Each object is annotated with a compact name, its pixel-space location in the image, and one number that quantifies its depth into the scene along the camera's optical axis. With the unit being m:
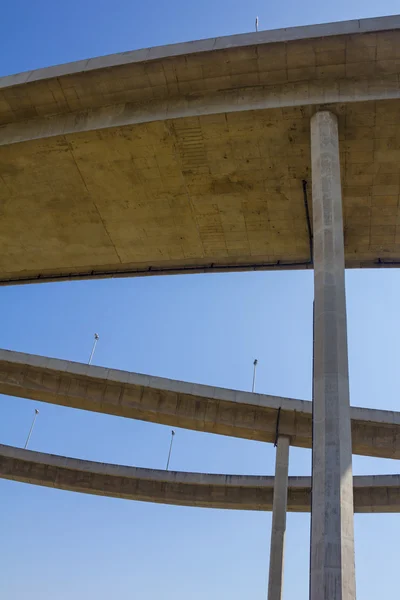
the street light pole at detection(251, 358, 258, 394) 33.36
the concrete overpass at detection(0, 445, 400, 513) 27.91
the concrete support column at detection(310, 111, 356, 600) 9.67
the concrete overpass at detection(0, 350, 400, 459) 23.84
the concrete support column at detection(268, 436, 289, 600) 21.03
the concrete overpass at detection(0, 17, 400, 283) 15.23
